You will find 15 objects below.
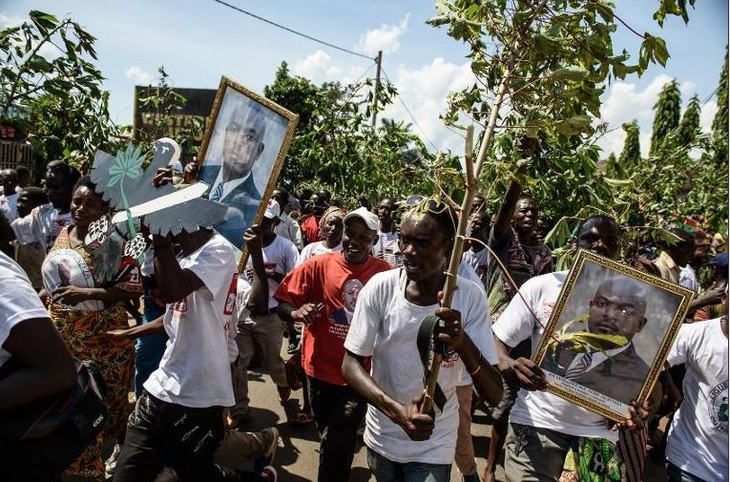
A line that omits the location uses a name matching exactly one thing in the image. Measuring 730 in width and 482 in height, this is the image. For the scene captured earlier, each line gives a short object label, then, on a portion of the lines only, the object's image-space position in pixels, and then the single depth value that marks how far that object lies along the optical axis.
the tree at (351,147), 7.29
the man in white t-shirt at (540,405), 2.88
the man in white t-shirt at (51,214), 4.79
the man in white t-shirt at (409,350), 2.56
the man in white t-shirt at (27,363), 1.80
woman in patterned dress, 3.58
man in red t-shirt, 3.48
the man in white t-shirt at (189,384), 2.95
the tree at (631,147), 32.50
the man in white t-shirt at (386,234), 7.69
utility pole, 6.97
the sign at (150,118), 5.84
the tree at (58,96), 3.43
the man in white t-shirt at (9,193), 7.43
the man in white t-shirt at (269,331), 4.93
